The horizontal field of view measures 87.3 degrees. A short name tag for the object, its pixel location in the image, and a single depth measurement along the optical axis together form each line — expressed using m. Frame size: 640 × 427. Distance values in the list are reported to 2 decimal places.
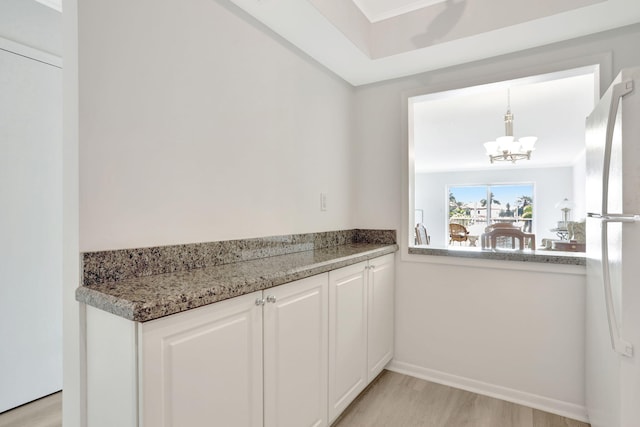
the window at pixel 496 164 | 3.10
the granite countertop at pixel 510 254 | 1.95
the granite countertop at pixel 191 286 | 0.91
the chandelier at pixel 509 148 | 3.60
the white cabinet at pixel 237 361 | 0.93
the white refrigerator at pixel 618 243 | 1.16
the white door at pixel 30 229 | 1.88
